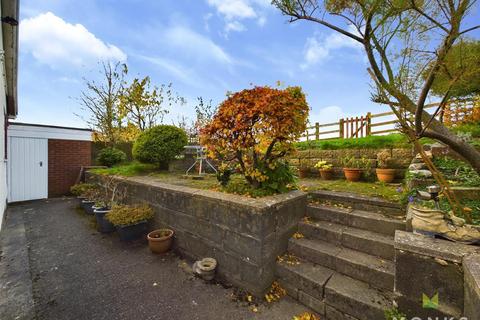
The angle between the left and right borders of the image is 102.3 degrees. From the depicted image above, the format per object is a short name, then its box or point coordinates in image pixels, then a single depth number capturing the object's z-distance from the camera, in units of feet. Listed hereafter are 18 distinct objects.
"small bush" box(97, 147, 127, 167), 30.14
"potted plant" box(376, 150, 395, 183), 14.69
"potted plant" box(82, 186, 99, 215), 19.19
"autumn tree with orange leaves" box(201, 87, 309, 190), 9.30
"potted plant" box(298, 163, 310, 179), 20.45
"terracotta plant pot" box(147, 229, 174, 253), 11.21
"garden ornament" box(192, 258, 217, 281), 8.95
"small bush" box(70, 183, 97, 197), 22.31
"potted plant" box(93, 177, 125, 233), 14.47
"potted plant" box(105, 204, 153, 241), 12.58
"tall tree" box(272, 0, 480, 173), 6.73
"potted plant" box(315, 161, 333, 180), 18.15
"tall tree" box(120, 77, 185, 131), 36.65
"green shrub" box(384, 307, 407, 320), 5.22
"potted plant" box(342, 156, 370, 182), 16.31
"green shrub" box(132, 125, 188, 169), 20.54
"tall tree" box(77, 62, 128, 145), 37.24
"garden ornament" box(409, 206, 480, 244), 5.31
